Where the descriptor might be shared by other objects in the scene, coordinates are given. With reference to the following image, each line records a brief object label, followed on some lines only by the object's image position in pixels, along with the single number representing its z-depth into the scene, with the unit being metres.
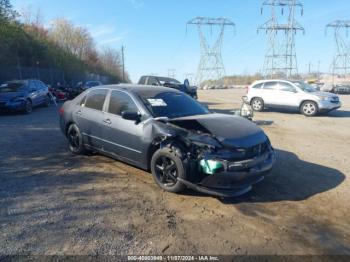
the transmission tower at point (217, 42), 63.09
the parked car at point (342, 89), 38.31
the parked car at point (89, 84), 25.37
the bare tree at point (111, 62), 75.88
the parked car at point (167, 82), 16.53
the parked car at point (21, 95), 14.05
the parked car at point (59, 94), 22.34
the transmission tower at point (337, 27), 60.88
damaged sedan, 4.44
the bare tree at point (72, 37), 54.34
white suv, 14.47
